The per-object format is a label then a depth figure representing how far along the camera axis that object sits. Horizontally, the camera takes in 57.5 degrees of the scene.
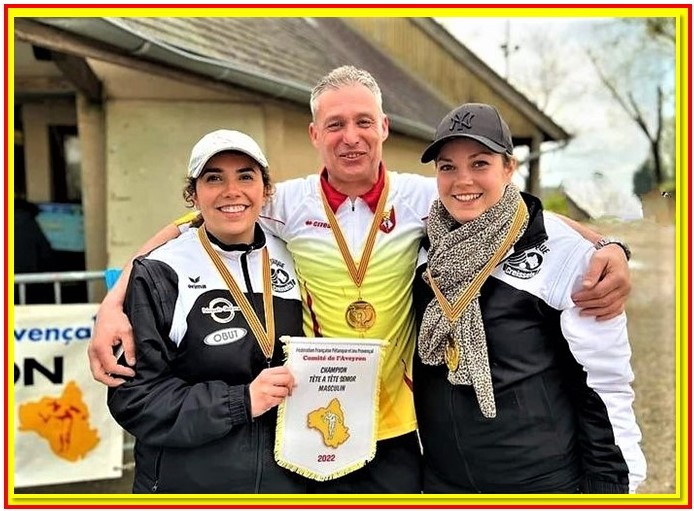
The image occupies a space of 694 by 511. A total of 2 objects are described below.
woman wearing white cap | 1.95
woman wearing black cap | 2.03
